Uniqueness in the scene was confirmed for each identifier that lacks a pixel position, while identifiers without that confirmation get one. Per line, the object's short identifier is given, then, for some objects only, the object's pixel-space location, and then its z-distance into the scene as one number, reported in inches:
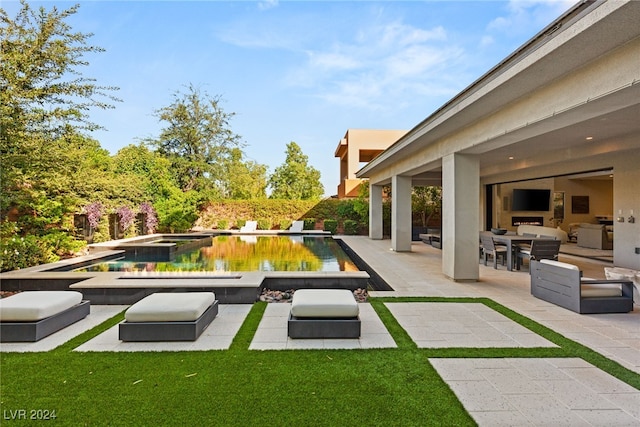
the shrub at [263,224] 895.7
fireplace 720.3
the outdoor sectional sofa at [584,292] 217.9
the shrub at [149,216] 730.4
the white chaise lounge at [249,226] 850.8
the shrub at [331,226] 853.8
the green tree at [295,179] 1536.7
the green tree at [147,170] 771.9
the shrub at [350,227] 825.5
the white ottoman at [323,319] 173.3
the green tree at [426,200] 805.2
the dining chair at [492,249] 380.8
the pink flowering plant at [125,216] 632.6
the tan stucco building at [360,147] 1034.7
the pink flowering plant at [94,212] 537.3
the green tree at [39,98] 323.3
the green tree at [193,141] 1011.3
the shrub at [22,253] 312.0
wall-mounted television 709.9
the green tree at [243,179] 1104.5
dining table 366.9
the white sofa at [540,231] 540.4
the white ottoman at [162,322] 169.2
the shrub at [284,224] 878.4
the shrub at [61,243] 412.7
